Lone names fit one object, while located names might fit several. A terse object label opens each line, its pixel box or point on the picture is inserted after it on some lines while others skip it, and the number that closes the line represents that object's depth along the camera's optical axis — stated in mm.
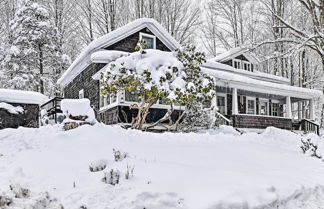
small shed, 9578
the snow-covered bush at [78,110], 7934
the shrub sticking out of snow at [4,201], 3406
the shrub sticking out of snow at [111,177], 3977
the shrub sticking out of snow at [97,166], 4470
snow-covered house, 13031
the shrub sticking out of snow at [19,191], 3704
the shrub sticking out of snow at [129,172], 4117
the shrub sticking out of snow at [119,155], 4925
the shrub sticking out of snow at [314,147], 7565
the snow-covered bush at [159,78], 9422
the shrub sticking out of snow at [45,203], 3418
